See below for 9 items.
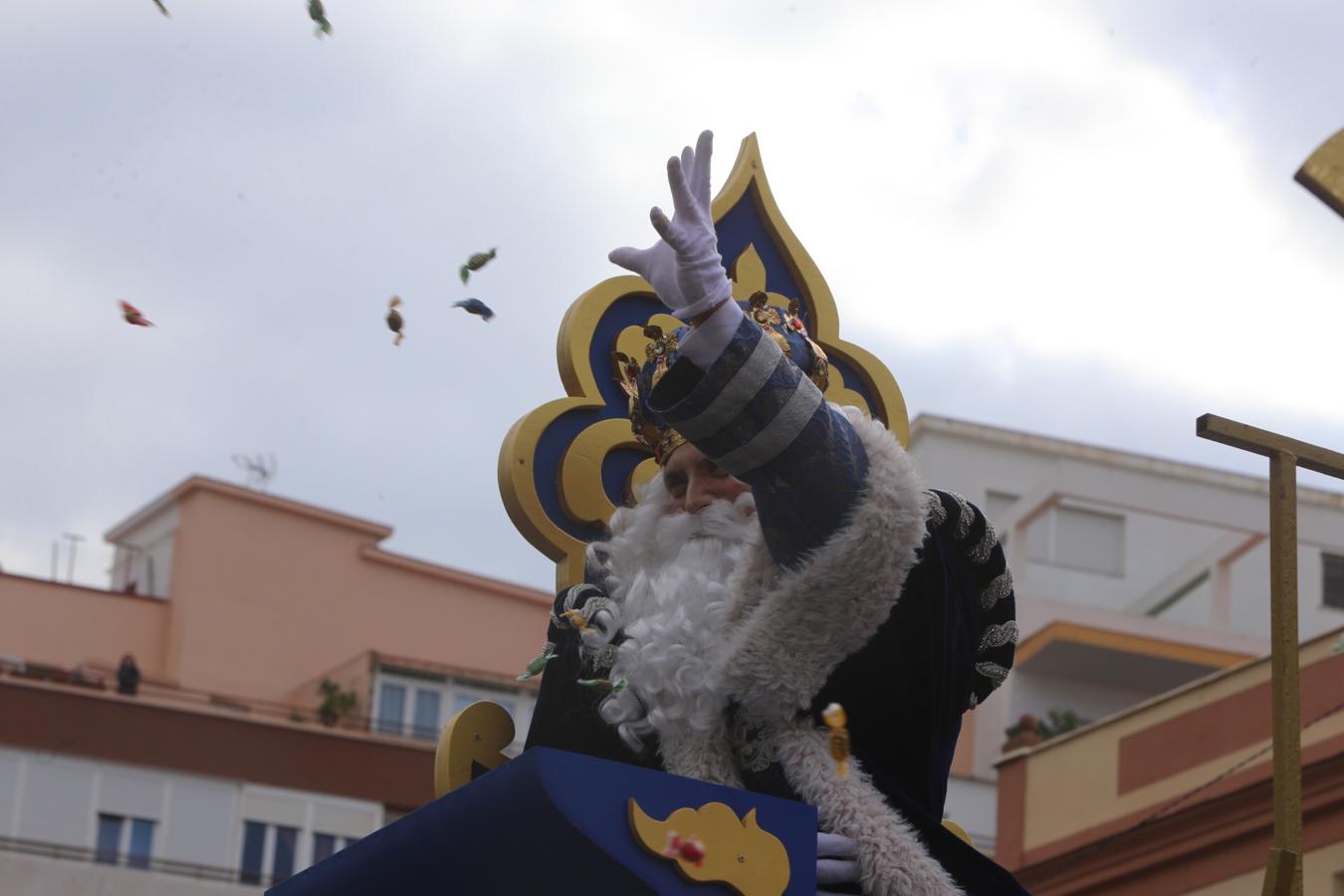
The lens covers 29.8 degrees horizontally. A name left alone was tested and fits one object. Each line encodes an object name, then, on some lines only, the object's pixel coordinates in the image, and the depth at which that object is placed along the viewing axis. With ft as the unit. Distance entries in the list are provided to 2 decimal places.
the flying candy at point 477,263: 21.64
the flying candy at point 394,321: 20.97
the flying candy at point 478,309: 21.07
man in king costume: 17.48
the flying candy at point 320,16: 19.84
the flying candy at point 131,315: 22.95
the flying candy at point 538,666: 19.60
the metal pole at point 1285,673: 16.90
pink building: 82.28
